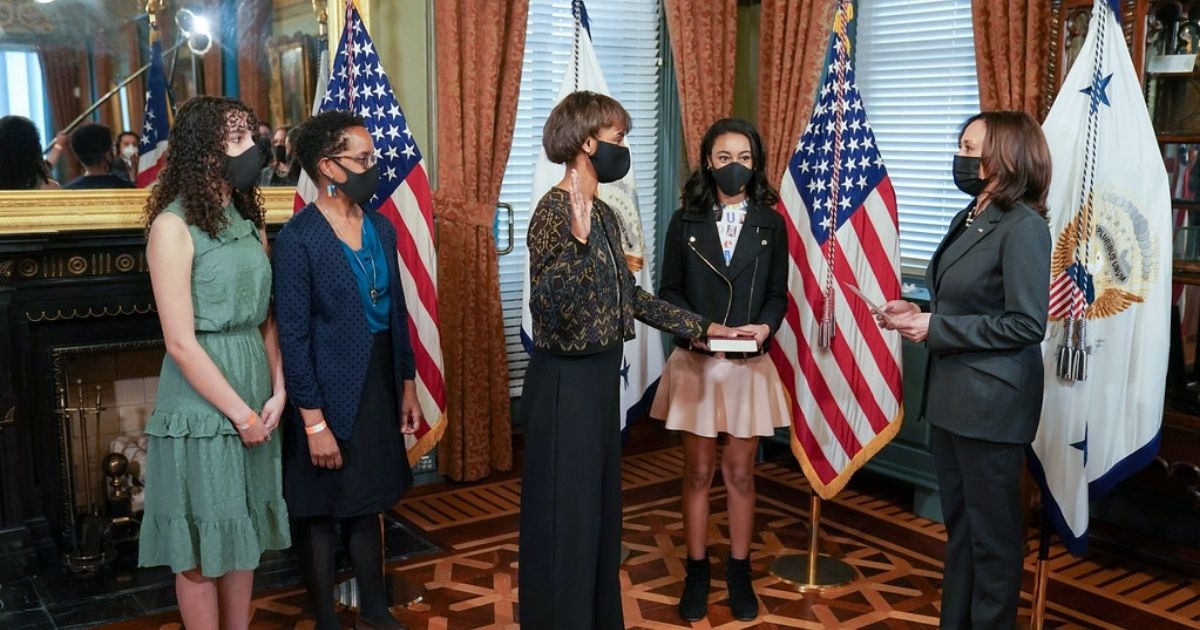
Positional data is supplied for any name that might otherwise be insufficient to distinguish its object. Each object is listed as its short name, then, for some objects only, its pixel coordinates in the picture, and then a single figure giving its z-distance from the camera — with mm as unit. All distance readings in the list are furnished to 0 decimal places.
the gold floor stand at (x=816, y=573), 3760
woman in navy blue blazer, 2789
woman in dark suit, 2705
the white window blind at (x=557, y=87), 5172
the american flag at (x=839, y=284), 3662
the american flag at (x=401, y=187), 3719
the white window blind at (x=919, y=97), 4621
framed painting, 4277
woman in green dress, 2531
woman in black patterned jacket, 2637
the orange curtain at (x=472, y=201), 4668
